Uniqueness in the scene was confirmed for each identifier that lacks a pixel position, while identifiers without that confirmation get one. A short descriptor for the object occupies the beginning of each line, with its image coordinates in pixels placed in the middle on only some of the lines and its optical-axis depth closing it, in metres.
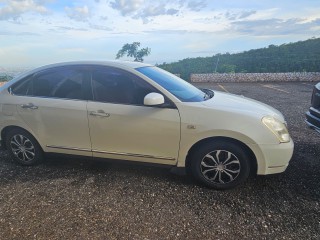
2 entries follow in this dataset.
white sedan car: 3.52
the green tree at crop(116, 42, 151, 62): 21.67
